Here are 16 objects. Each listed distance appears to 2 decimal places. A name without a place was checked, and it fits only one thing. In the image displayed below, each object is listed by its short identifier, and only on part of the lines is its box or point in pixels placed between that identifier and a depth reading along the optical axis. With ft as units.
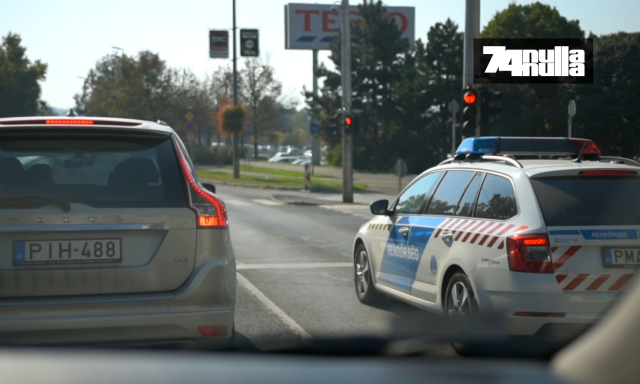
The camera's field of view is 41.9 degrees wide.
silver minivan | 14.61
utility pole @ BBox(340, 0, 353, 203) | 89.15
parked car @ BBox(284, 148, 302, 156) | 364.30
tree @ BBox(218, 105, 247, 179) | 155.84
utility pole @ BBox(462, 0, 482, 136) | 59.98
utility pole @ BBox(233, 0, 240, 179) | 135.74
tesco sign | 240.32
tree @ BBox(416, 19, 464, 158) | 193.26
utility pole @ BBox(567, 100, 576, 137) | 88.19
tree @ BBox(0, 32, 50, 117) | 248.32
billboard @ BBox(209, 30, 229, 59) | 169.27
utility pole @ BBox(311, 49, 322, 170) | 223.71
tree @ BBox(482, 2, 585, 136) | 191.42
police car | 17.98
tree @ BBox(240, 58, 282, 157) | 268.21
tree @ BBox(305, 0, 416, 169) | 208.74
